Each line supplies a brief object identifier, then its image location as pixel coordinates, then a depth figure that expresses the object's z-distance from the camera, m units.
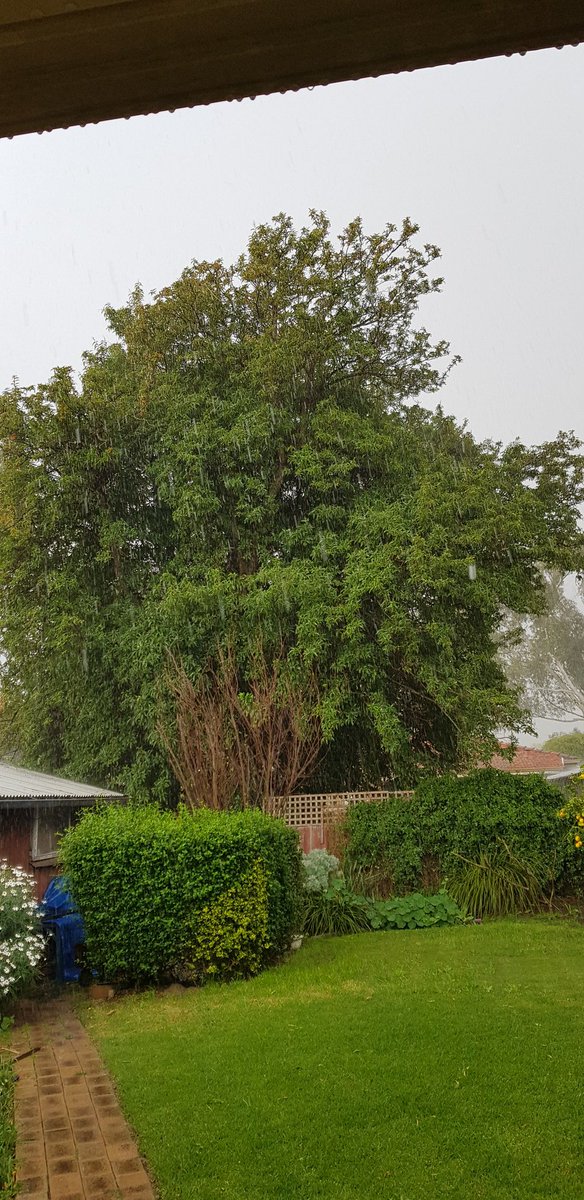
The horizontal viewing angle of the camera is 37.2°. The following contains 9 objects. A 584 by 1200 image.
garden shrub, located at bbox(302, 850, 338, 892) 10.40
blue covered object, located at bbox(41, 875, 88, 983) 8.62
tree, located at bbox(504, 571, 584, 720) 43.97
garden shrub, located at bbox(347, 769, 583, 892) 11.35
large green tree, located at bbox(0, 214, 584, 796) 14.89
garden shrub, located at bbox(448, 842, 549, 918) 10.90
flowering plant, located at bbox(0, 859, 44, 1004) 6.82
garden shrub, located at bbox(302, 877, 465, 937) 10.13
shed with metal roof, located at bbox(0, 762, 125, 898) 10.23
